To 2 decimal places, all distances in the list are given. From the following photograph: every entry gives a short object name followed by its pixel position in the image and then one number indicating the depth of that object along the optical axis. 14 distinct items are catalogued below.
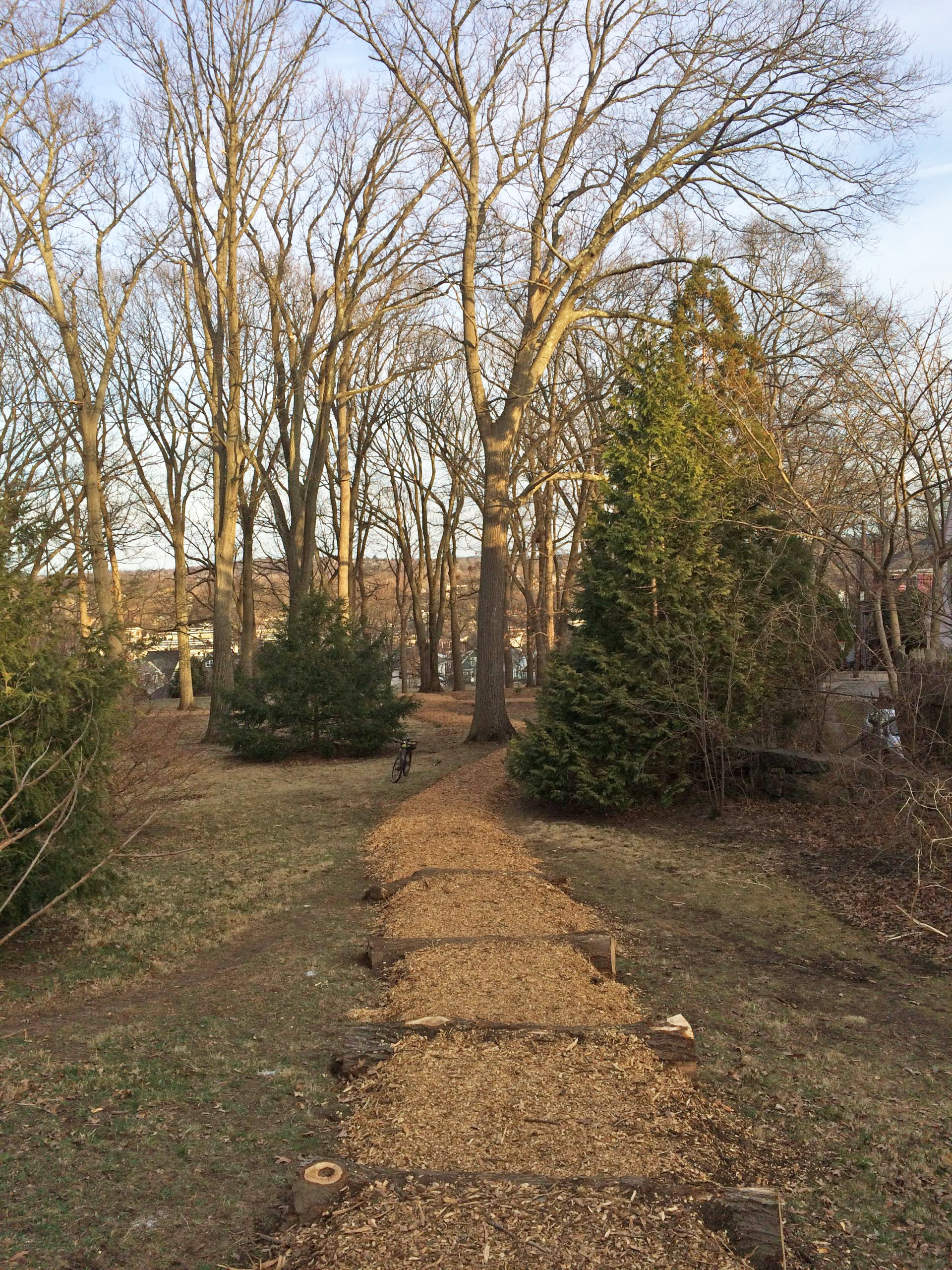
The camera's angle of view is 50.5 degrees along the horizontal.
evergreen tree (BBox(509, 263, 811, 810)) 11.61
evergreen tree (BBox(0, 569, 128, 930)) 6.70
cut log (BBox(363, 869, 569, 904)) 8.30
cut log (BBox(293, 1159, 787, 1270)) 3.36
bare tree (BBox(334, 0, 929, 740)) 16.14
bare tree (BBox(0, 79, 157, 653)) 17.39
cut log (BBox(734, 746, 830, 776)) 11.52
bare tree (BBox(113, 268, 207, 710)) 28.14
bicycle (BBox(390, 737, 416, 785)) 15.24
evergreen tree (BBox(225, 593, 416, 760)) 18.44
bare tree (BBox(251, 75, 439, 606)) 21.30
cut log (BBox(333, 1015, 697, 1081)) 4.87
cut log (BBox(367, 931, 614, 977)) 6.39
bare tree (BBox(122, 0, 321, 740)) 19.02
